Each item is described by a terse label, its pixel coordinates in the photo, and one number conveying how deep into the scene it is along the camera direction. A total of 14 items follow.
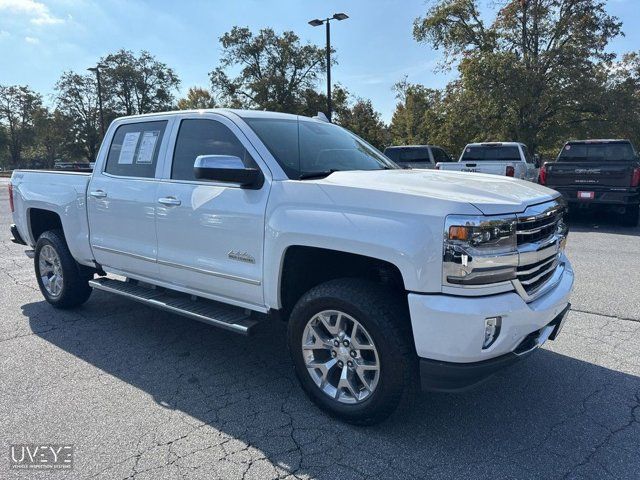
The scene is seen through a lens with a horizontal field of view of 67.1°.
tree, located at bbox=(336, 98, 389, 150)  38.67
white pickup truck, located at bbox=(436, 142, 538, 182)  12.86
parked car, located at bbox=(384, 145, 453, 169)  16.48
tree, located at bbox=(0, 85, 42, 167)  56.19
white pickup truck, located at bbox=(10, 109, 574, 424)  2.56
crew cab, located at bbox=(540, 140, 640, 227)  10.20
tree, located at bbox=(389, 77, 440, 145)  36.12
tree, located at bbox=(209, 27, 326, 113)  36.41
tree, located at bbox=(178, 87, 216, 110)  46.06
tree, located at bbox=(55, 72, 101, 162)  46.56
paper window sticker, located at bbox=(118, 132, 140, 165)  4.47
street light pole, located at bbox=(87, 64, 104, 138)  30.41
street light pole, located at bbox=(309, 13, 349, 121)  18.19
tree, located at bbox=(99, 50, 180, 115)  44.12
